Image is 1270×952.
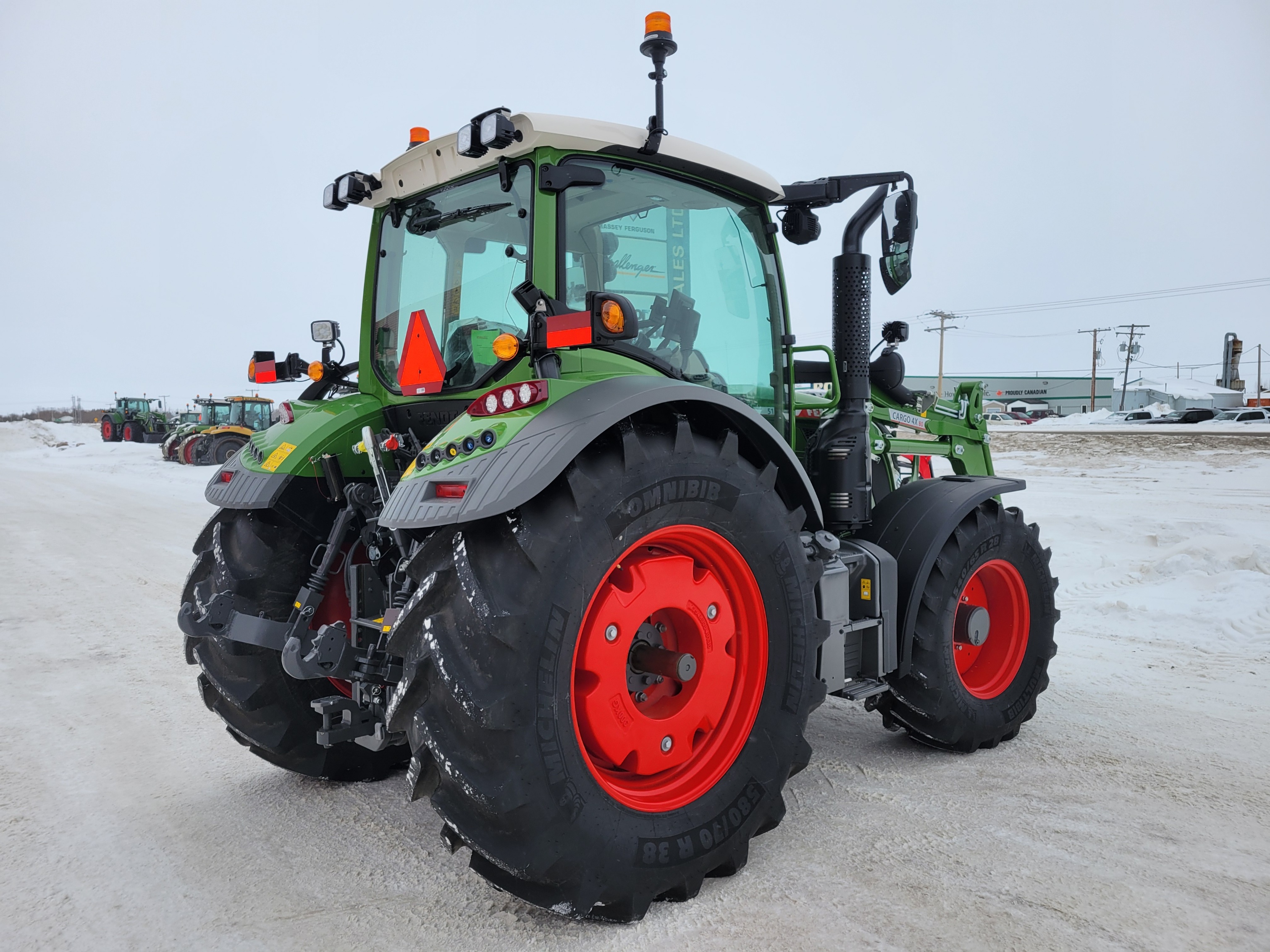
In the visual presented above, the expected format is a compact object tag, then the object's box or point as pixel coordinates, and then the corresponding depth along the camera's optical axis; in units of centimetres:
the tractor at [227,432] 2353
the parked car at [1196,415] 3678
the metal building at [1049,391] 7623
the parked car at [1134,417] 3969
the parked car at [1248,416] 3634
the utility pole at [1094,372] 5541
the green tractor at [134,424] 3434
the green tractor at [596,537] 223
